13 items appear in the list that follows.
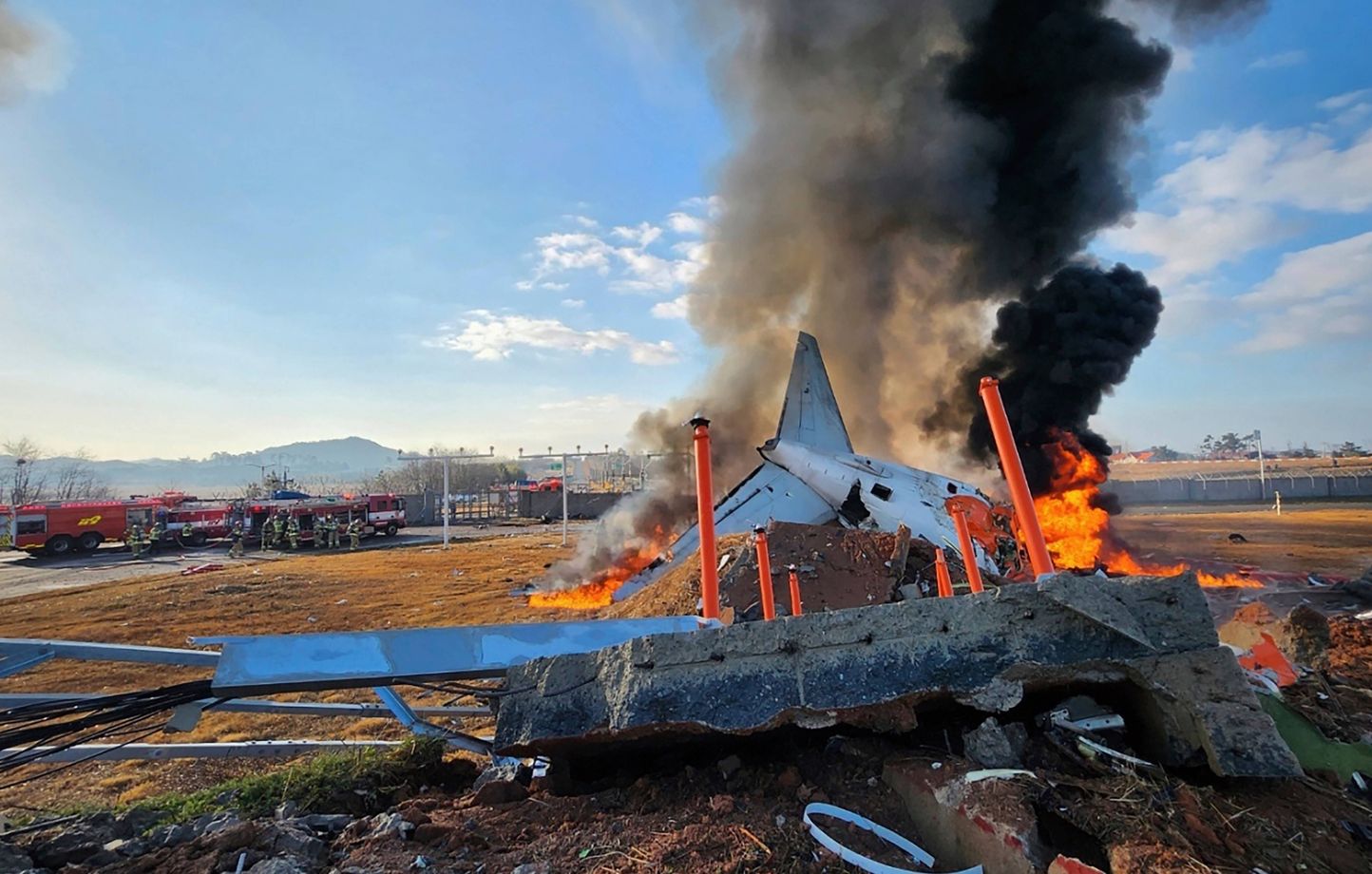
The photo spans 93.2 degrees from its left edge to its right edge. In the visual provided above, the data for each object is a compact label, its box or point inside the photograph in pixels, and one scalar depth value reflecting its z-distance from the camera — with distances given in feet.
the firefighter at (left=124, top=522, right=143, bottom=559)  87.15
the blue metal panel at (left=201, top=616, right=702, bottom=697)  9.96
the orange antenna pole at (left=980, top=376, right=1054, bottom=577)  10.46
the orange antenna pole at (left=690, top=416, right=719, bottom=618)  12.41
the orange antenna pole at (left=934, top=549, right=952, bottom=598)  17.60
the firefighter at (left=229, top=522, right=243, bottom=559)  85.18
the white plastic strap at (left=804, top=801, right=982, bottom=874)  6.98
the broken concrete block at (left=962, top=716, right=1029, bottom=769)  8.25
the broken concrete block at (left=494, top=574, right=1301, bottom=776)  8.23
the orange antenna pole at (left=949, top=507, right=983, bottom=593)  15.74
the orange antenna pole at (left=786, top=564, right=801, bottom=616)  17.04
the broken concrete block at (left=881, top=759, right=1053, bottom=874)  6.70
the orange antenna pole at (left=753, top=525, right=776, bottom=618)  15.83
